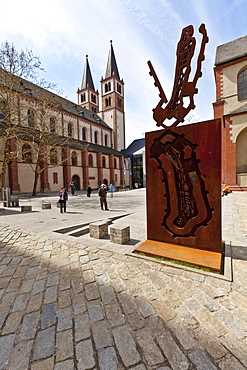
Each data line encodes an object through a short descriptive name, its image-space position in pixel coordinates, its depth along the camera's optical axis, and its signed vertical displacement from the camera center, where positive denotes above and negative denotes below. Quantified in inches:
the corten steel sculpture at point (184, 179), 128.4 +0.1
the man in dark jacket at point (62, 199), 372.2 -38.7
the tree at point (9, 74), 506.1 +354.1
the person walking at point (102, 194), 392.2 -30.7
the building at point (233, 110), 650.2 +281.7
